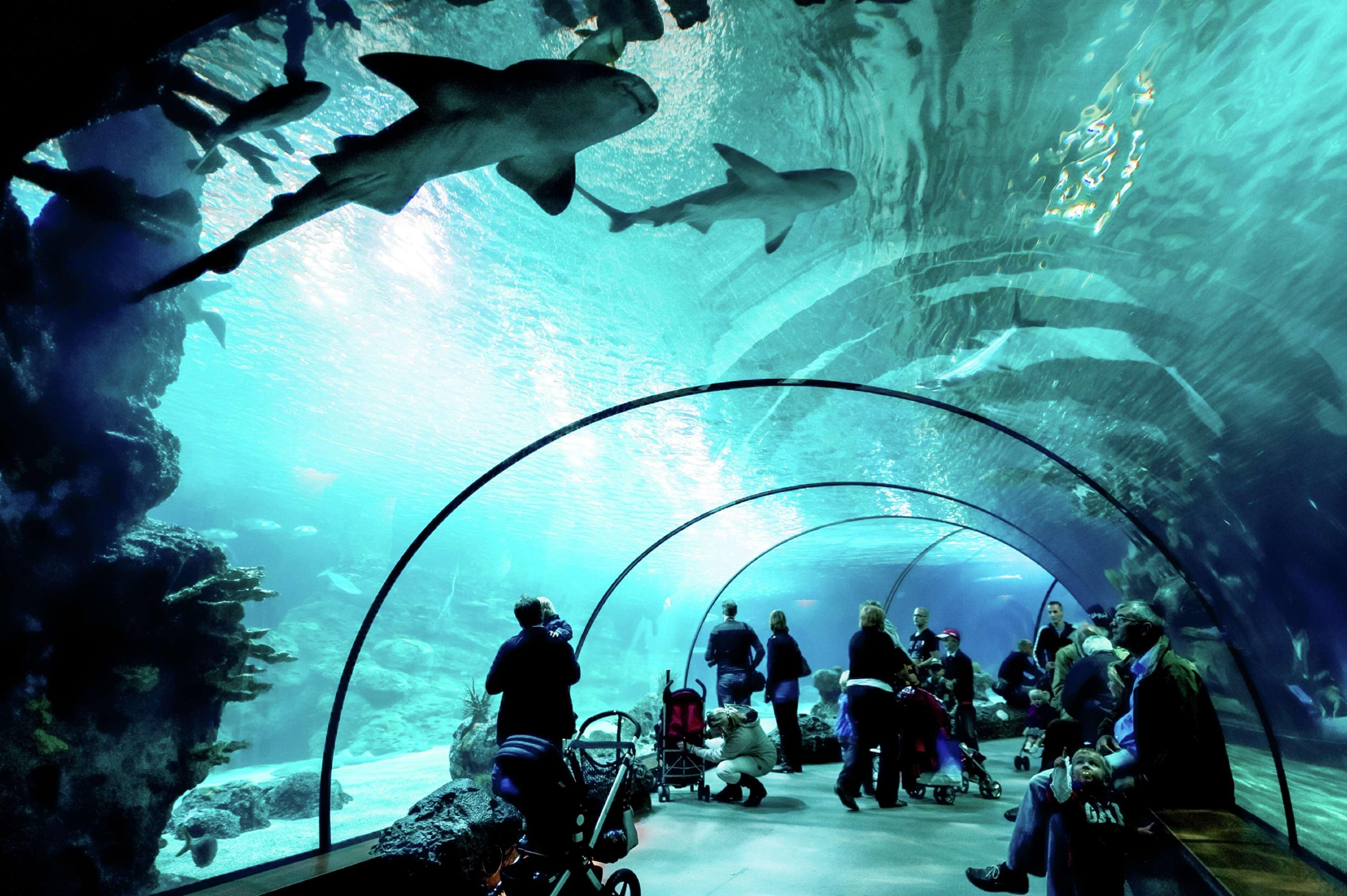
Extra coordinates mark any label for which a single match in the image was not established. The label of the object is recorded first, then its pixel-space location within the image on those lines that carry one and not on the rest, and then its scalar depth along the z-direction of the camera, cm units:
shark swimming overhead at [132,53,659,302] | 326
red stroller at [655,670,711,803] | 666
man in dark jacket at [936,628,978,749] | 776
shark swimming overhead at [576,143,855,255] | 424
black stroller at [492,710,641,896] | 303
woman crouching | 621
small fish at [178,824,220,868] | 776
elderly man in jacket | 350
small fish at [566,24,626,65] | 346
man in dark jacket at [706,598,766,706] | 775
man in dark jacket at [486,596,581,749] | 442
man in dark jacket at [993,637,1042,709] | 779
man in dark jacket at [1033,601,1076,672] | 726
